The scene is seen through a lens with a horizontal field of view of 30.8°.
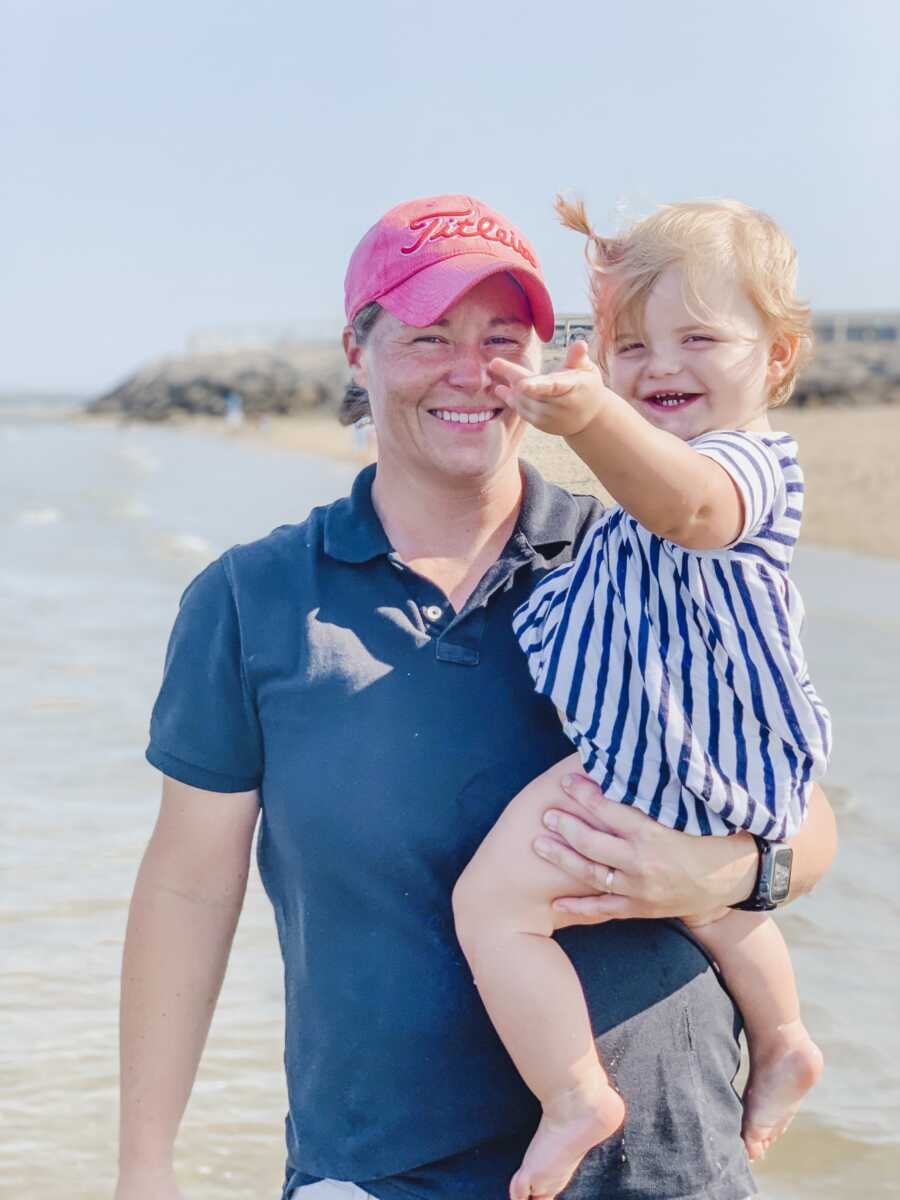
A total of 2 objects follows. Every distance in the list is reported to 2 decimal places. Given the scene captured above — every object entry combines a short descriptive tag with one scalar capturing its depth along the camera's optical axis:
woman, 2.19
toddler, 2.08
